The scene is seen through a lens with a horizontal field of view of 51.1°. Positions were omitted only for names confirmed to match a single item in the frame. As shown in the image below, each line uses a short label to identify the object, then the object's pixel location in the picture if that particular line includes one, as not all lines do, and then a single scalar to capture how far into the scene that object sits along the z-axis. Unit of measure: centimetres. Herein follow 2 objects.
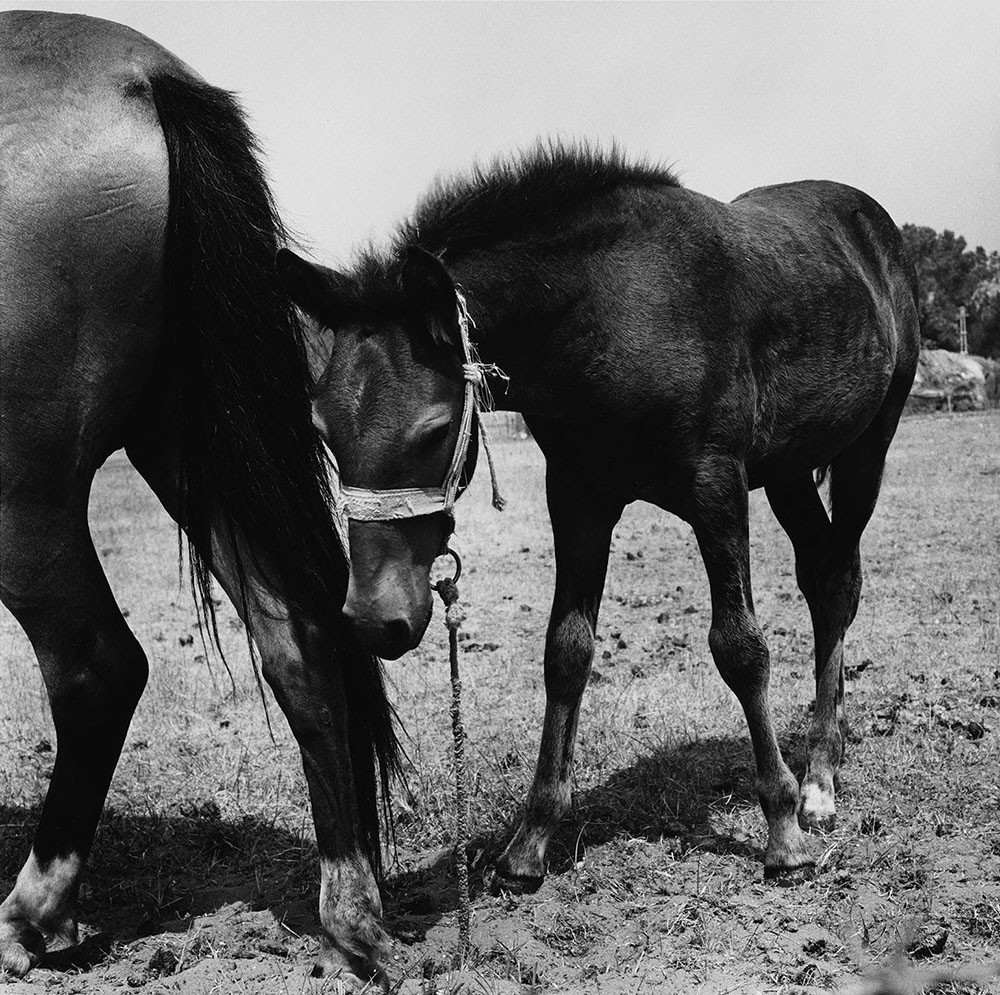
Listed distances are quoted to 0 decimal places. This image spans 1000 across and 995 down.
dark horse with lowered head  288
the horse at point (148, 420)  287
